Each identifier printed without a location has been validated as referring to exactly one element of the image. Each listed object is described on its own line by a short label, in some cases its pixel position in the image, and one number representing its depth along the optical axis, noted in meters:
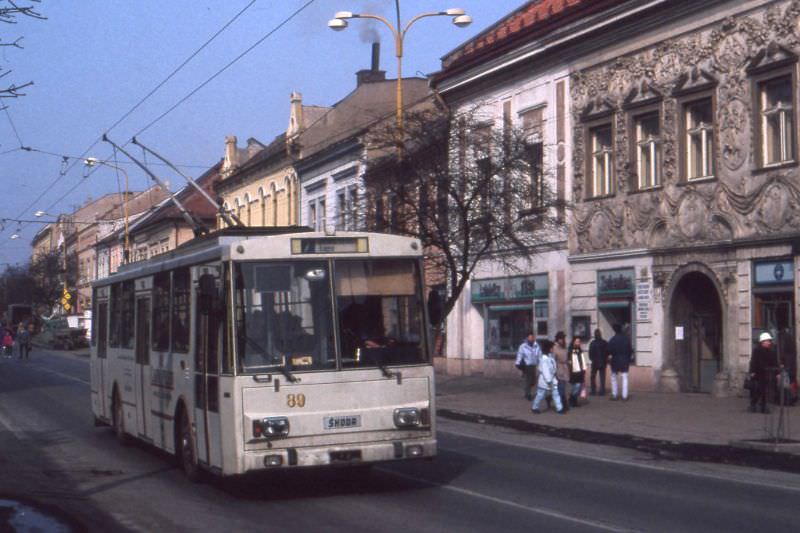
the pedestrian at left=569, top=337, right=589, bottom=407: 27.41
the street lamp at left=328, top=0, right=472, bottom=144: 31.48
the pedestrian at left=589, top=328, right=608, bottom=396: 29.52
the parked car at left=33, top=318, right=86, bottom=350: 80.50
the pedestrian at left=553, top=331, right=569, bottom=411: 26.31
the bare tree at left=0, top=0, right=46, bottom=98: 10.98
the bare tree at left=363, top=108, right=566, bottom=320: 29.81
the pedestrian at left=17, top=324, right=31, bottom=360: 65.38
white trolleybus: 12.65
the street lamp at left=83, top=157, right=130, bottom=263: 49.34
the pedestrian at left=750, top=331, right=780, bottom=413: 23.52
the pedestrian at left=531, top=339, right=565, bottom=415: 25.78
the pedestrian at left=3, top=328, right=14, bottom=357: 72.38
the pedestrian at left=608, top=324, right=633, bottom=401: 28.41
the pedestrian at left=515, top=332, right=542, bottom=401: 29.02
